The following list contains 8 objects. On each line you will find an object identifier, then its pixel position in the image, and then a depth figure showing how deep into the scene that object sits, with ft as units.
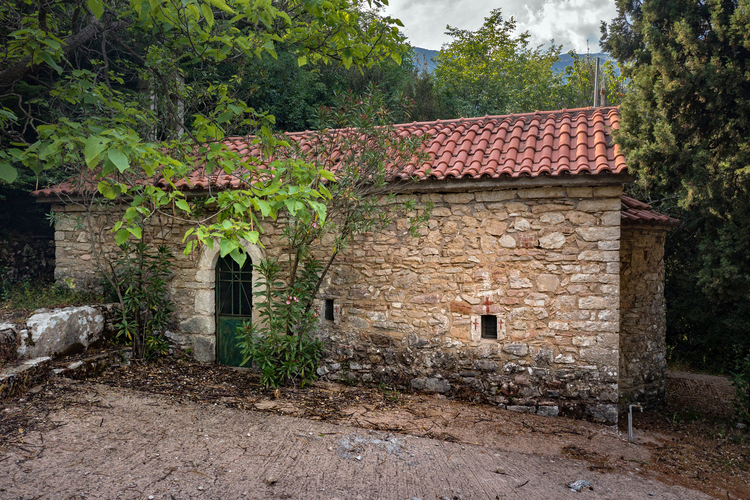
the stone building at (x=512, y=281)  16.88
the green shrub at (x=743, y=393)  17.85
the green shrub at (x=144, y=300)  20.63
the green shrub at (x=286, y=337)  18.01
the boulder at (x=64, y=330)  16.89
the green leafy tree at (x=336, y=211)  17.57
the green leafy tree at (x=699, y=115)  17.89
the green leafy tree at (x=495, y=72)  64.28
